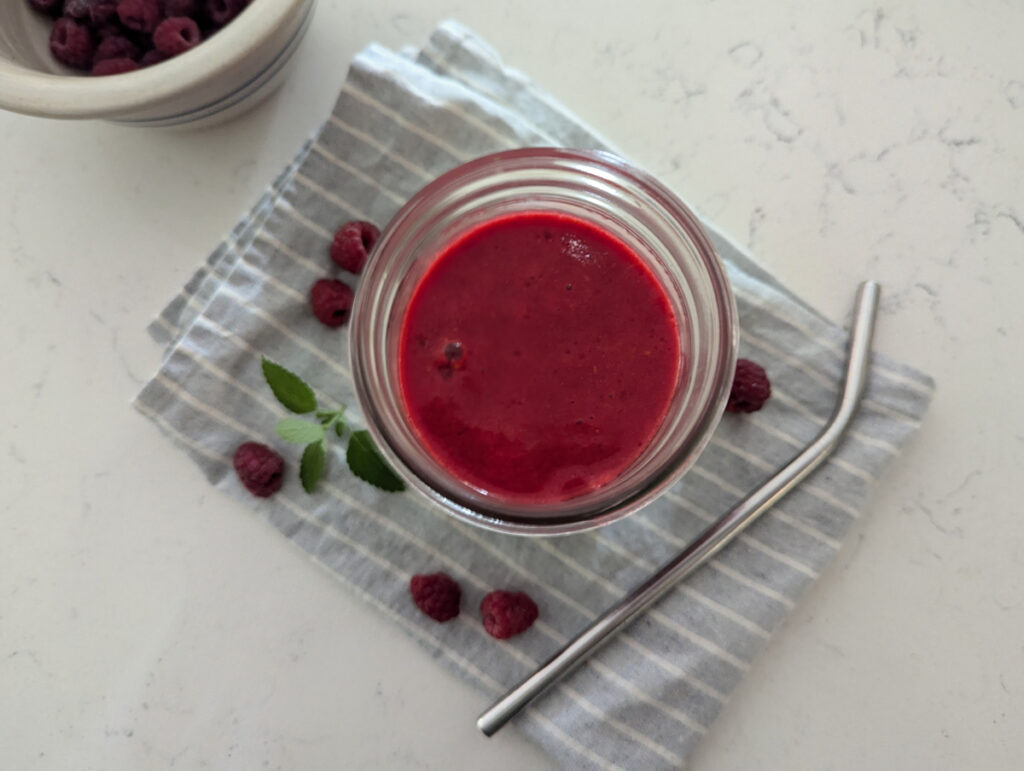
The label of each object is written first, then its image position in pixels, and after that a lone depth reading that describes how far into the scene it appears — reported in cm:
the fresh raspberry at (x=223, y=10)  28
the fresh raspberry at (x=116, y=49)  28
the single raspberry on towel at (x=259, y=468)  29
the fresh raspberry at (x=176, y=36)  27
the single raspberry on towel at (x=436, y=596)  29
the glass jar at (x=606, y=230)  24
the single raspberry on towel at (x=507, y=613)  29
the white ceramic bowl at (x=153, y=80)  25
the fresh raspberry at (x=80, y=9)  28
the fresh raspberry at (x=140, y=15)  27
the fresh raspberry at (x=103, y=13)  28
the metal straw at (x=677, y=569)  29
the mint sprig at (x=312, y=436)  29
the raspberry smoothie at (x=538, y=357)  26
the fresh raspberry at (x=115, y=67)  27
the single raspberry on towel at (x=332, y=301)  29
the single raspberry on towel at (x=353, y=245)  29
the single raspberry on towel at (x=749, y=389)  28
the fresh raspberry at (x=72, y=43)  28
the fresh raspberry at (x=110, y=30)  28
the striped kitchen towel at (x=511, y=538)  29
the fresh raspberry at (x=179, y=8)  28
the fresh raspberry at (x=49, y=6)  28
